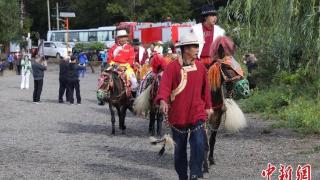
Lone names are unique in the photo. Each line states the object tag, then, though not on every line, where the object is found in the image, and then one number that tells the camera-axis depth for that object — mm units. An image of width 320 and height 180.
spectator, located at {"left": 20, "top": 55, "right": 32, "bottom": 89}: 29328
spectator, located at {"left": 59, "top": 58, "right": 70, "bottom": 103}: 22953
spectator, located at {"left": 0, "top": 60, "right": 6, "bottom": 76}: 45488
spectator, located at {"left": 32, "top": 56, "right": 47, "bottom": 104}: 23000
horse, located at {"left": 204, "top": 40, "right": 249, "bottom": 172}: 9141
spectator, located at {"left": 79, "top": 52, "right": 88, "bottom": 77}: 39738
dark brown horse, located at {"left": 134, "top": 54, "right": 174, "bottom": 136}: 12031
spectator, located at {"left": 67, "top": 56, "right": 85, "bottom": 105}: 22797
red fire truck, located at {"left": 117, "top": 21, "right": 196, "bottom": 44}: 40138
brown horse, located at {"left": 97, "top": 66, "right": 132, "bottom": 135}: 13859
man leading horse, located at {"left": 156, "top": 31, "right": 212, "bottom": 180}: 7562
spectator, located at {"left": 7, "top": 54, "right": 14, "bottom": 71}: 51153
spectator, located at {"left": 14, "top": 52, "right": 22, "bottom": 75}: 45400
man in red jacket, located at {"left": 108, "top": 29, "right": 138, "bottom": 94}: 13766
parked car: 63241
